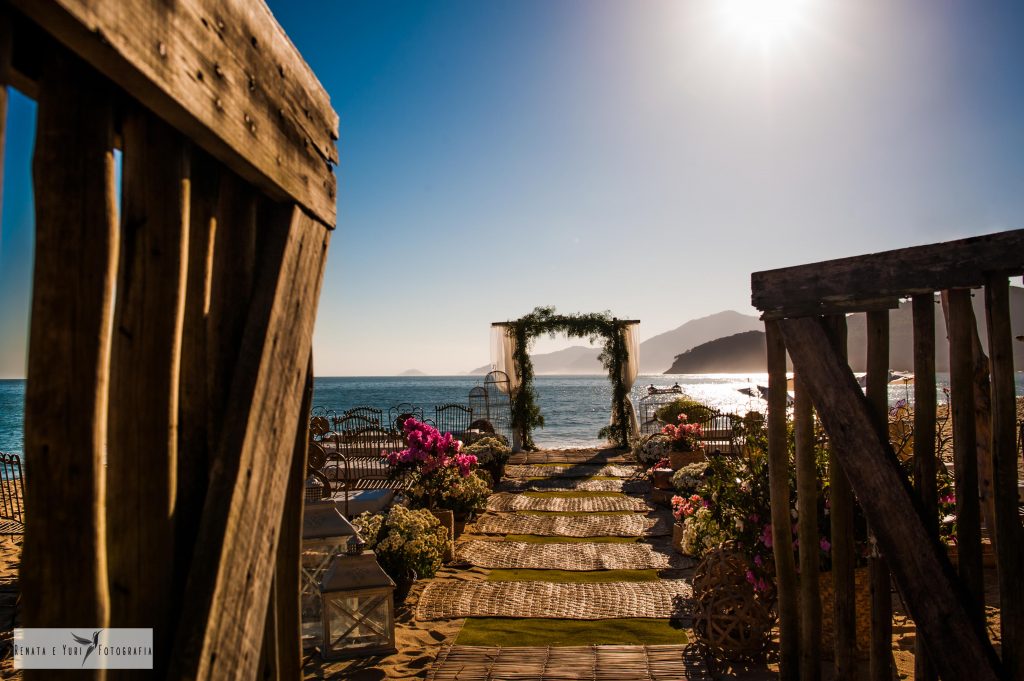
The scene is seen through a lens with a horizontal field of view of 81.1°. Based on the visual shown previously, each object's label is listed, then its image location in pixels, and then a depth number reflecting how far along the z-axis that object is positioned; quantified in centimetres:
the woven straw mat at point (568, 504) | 888
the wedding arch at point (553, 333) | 1542
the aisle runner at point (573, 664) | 389
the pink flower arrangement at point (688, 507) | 592
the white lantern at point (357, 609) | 399
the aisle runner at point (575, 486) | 1036
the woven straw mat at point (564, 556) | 632
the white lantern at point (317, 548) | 427
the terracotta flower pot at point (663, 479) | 929
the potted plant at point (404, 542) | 539
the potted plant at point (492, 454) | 1007
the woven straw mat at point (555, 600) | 503
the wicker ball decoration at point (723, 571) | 412
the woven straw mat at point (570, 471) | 1184
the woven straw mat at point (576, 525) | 762
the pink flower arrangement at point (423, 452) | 698
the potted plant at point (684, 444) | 1023
